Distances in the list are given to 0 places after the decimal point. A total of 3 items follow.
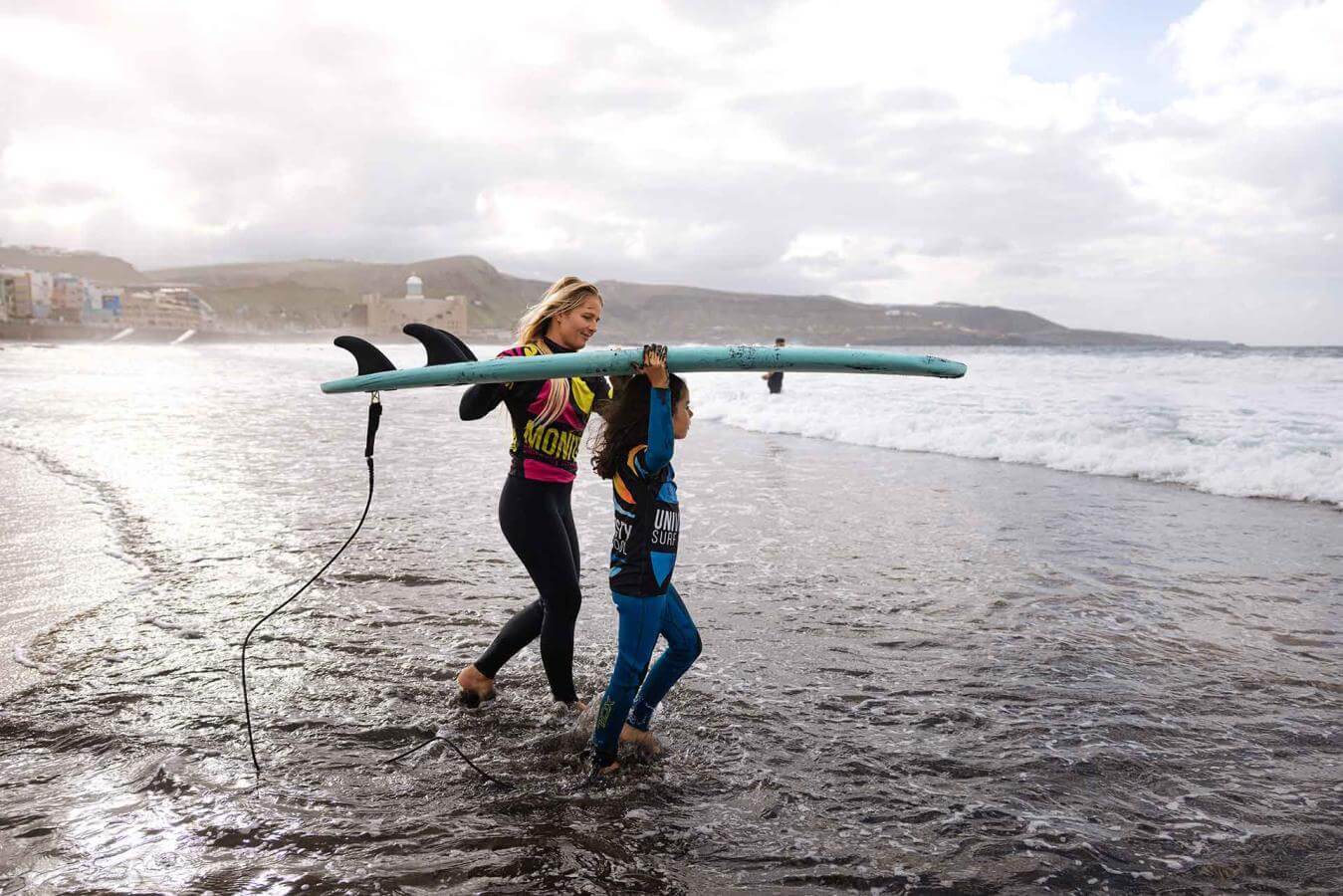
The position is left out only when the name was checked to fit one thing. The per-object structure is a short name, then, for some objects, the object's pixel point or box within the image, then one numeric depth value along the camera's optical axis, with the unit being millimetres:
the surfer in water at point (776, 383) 23375
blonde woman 3938
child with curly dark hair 3533
